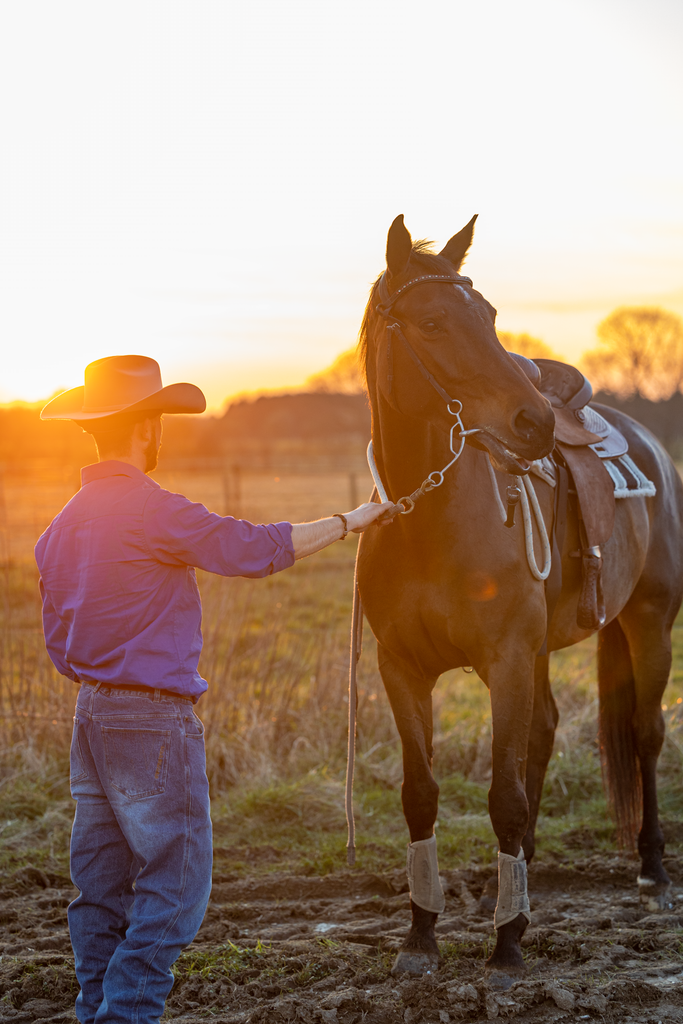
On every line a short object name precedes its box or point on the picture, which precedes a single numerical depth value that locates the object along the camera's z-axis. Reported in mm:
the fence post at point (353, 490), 18312
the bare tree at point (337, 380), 57625
